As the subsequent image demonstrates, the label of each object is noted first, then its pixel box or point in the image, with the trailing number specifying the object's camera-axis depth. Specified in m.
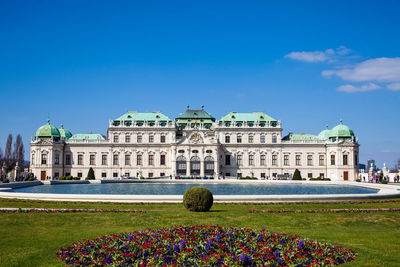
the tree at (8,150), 106.16
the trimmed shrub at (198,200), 23.70
